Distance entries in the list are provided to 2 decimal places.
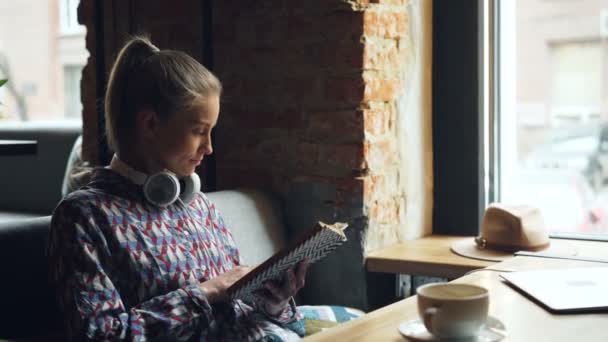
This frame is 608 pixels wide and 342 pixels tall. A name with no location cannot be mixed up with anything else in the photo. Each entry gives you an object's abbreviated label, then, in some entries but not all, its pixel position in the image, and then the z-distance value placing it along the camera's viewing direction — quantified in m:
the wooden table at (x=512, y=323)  1.06
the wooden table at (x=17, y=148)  2.48
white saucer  1.04
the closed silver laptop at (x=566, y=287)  1.16
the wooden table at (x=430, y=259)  2.02
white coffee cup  1.00
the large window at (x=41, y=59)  4.82
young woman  1.44
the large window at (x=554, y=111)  2.33
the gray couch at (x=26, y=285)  1.63
